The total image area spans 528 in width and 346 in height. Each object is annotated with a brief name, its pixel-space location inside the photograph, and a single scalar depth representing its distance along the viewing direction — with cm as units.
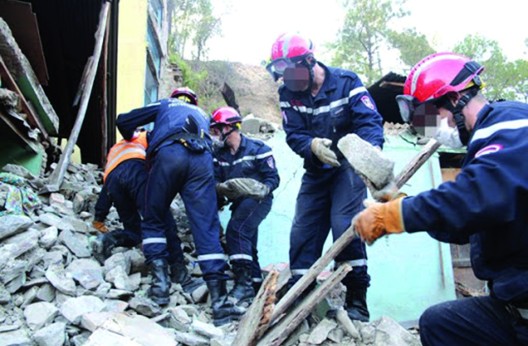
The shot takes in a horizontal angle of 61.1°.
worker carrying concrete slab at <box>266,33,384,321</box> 301
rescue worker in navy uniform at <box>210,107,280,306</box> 384
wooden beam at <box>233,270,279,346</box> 241
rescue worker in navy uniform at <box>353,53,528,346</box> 145
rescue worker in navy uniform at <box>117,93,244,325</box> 325
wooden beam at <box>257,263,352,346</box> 254
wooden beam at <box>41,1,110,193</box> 464
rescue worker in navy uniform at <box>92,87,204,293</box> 371
